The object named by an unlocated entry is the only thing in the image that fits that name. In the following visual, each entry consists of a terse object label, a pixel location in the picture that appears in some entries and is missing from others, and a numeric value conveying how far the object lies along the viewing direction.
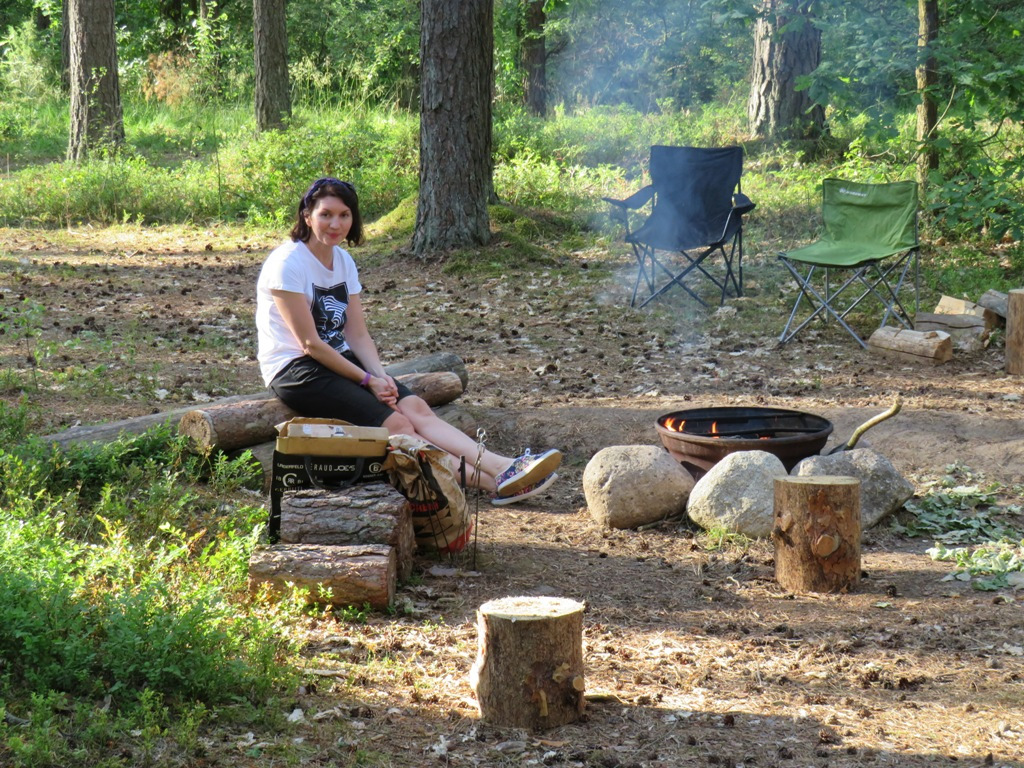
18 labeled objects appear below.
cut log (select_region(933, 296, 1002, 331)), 14.70
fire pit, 9.27
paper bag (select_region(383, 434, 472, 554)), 7.80
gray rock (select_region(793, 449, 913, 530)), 8.86
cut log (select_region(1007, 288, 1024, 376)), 13.33
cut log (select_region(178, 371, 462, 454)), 9.28
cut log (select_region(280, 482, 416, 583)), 7.39
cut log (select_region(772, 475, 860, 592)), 7.60
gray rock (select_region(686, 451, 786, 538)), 8.76
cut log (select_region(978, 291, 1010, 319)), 14.54
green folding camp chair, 14.48
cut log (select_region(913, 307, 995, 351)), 14.43
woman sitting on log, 9.04
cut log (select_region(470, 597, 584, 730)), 5.54
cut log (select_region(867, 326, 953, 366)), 13.71
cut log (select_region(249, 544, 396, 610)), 6.99
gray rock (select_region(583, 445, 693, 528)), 9.12
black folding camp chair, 16.20
